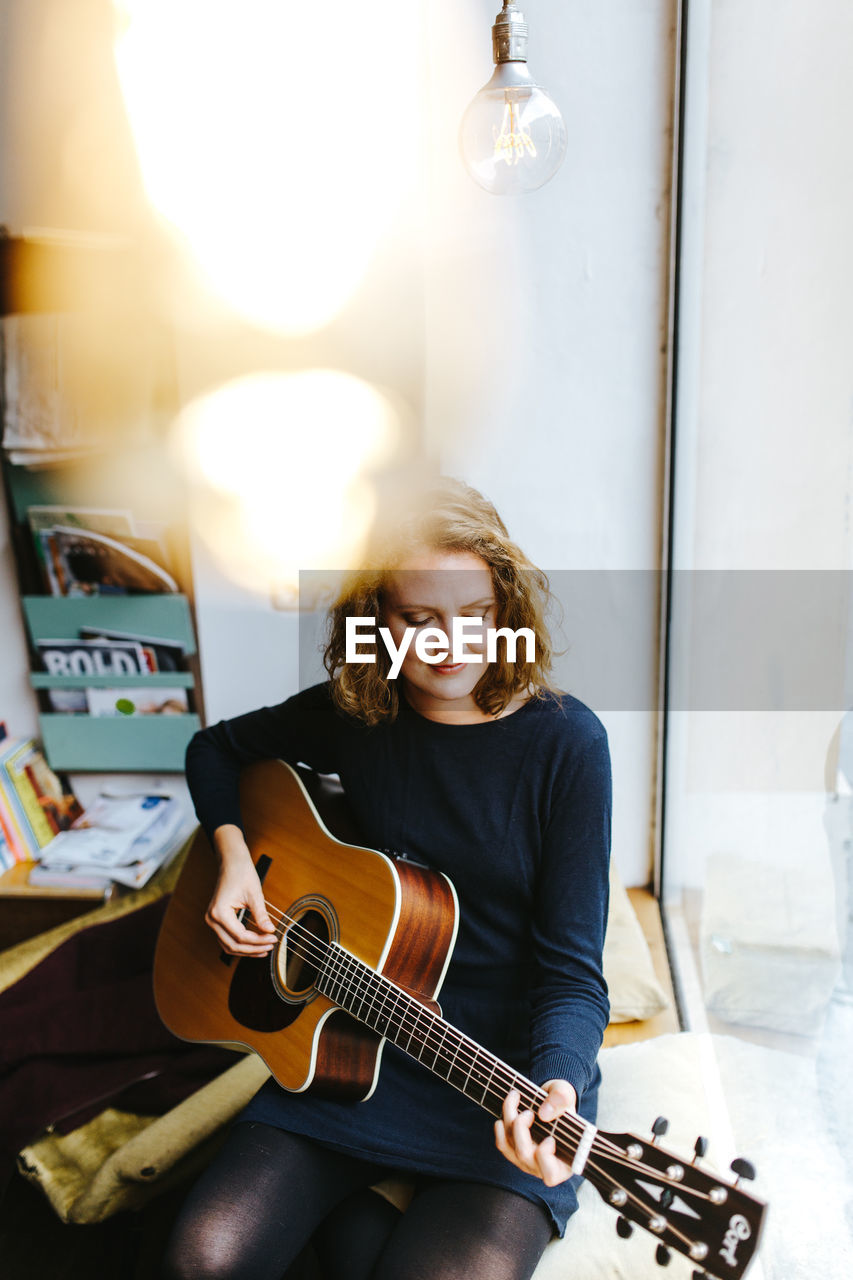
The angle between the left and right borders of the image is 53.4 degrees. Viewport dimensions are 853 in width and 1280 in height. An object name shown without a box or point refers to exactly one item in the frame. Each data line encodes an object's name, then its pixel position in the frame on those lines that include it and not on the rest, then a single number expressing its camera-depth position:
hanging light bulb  1.13
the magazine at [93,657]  1.98
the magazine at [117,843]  1.86
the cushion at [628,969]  1.53
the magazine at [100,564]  1.92
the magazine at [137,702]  2.00
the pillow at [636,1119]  0.97
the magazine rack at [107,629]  1.93
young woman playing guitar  0.94
